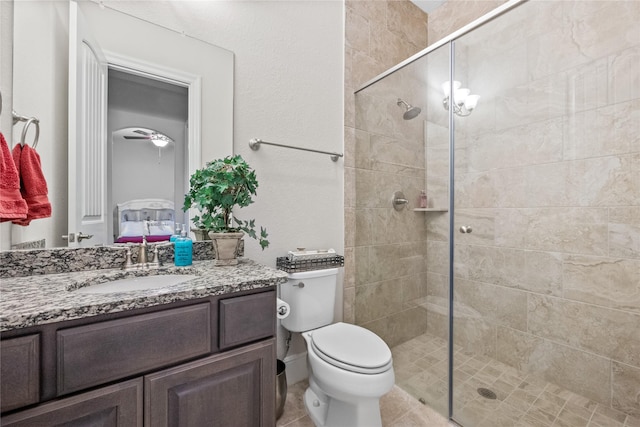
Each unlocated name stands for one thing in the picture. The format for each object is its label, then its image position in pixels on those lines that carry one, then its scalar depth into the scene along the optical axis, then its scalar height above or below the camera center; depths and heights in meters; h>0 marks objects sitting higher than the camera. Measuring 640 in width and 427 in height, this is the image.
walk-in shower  1.46 -0.02
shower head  1.85 +0.68
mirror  1.06 +0.56
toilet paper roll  1.37 -0.47
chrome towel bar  1.57 +0.40
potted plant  1.21 +0.07
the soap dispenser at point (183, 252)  1.21 -0.17
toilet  1.16 -0.63
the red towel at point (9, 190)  0.87 +0.07
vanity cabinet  0.67 -0.43
